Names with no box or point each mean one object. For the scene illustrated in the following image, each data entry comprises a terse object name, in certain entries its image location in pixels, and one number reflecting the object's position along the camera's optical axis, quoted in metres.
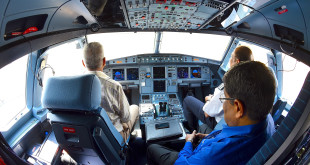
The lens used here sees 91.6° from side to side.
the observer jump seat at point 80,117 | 1.13
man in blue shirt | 0.81
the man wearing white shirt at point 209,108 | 1.80
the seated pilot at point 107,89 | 1.56
